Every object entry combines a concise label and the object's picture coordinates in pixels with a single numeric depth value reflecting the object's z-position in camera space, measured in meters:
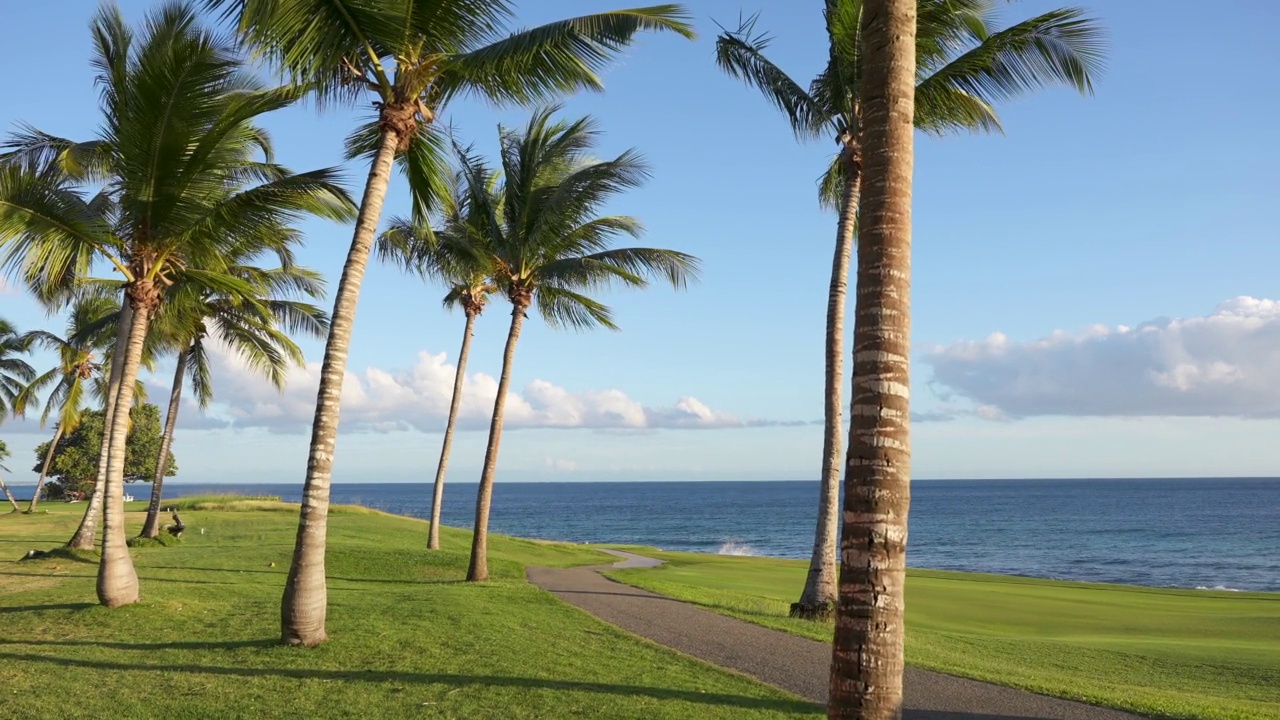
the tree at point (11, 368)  44.25
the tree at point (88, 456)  62.62
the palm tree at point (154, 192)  12.40
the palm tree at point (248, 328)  23.64
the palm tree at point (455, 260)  20.05
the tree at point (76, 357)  26.76
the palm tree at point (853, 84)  13.91
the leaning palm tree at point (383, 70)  9.95
